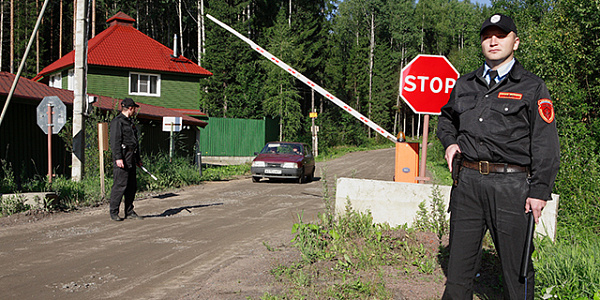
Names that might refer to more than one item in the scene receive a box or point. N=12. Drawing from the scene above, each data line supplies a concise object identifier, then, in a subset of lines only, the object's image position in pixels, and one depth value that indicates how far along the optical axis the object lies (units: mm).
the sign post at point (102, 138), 10434
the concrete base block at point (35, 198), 8625
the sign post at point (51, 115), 10875
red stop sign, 6816
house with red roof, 27562
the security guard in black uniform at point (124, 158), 8062
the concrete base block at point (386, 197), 5984
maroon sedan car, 16438
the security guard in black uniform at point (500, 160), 3107
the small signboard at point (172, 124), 16938
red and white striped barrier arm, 8911
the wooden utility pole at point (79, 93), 12039
